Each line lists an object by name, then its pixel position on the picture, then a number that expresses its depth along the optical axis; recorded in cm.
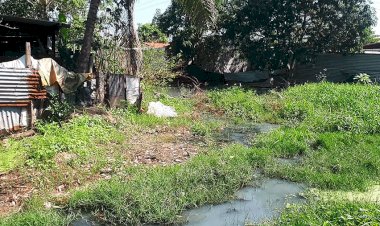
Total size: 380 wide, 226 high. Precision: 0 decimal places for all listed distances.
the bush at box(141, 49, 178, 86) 1454
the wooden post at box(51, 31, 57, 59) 1306
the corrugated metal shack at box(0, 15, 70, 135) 814
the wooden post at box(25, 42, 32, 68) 861
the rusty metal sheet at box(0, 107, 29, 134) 809
